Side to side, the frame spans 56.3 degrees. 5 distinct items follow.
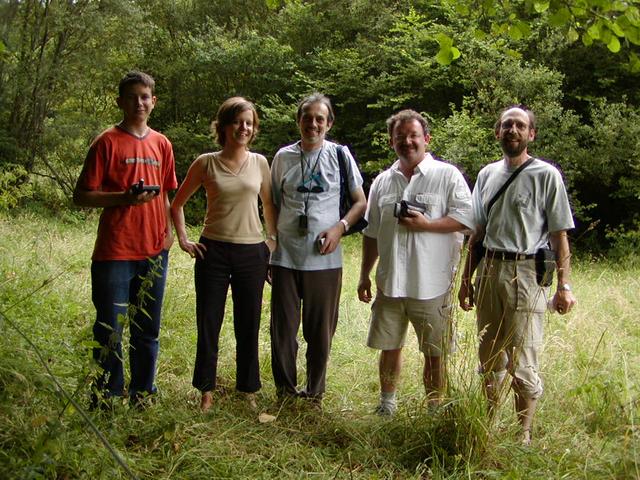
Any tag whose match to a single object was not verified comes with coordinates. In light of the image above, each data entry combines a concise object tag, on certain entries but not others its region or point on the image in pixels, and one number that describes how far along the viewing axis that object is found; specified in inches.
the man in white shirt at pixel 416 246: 130.1
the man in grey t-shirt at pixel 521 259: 122.5
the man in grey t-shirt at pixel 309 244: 134.5
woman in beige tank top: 132.8
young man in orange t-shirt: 119.8
